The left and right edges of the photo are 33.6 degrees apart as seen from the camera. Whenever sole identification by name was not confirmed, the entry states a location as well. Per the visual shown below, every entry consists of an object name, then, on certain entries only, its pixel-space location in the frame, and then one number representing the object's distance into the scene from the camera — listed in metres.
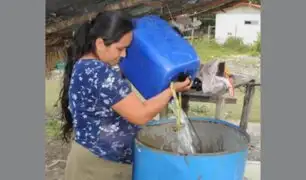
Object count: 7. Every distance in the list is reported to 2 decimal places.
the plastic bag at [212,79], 3.32
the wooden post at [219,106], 4.28
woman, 2.25
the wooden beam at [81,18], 4.18
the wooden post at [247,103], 4.49
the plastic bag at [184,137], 2.52
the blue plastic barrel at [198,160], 2.23
